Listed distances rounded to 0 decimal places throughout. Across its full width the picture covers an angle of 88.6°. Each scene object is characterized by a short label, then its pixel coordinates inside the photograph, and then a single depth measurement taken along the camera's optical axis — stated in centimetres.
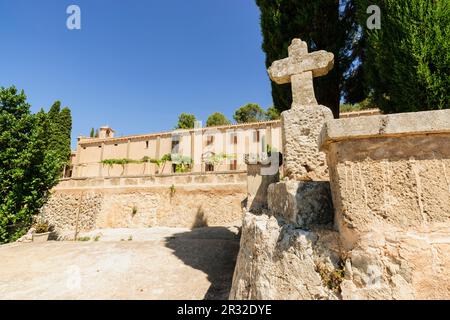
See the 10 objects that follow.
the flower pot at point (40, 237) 1091
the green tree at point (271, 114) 3126
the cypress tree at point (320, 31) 644
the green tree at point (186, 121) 3274
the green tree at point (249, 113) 3544
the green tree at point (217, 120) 3626
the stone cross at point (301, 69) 344
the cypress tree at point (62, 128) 2623
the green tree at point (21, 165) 960
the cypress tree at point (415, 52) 357
